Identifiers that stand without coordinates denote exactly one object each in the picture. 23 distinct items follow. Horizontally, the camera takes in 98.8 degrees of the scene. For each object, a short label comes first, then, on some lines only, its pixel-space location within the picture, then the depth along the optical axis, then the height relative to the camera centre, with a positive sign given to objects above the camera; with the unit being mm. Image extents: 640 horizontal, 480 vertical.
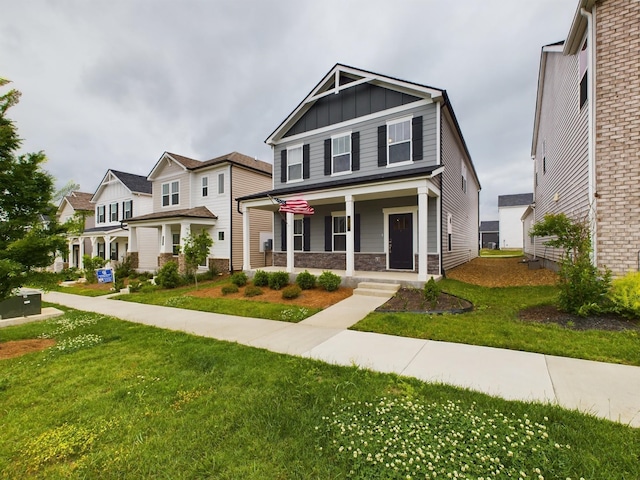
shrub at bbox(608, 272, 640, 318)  5004 -1198
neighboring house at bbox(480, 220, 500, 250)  43975 -280
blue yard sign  17484 -2437
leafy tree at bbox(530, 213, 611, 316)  5426 -906
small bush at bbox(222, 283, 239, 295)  10211 -1992
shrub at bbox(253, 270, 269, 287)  10688 -1689
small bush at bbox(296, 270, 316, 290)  9844 -1640
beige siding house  16250 +1899
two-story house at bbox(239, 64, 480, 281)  10125 +2572
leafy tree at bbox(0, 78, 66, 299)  4727 +504
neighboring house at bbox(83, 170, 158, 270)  20438 +1990
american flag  10617 +1107
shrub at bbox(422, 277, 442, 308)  6926 -1485
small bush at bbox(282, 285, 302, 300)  8789 -1845
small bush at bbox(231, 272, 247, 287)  11066 -1778
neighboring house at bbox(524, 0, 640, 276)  6180 +2438
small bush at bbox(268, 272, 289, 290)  10211 -1667
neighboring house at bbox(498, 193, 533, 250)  39031 +1748
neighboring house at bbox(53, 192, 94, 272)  25938 +2129
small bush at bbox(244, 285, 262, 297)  9607 -1961
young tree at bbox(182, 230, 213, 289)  12289 -561
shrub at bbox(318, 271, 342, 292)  9398 -1583
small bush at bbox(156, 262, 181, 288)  13016 -1919
